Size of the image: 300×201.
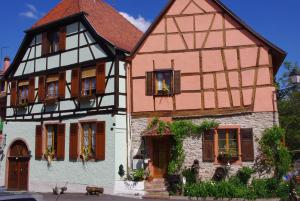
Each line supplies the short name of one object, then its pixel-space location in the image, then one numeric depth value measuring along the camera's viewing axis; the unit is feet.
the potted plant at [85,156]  65.62
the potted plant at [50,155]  70.85
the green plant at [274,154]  55.83
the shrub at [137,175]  60.39
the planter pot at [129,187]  59.57
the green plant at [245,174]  56.24
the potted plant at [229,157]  57.77
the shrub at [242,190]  53.52
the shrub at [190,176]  58.70
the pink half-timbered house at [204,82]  58.65
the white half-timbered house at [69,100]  64.08
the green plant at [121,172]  61.70
